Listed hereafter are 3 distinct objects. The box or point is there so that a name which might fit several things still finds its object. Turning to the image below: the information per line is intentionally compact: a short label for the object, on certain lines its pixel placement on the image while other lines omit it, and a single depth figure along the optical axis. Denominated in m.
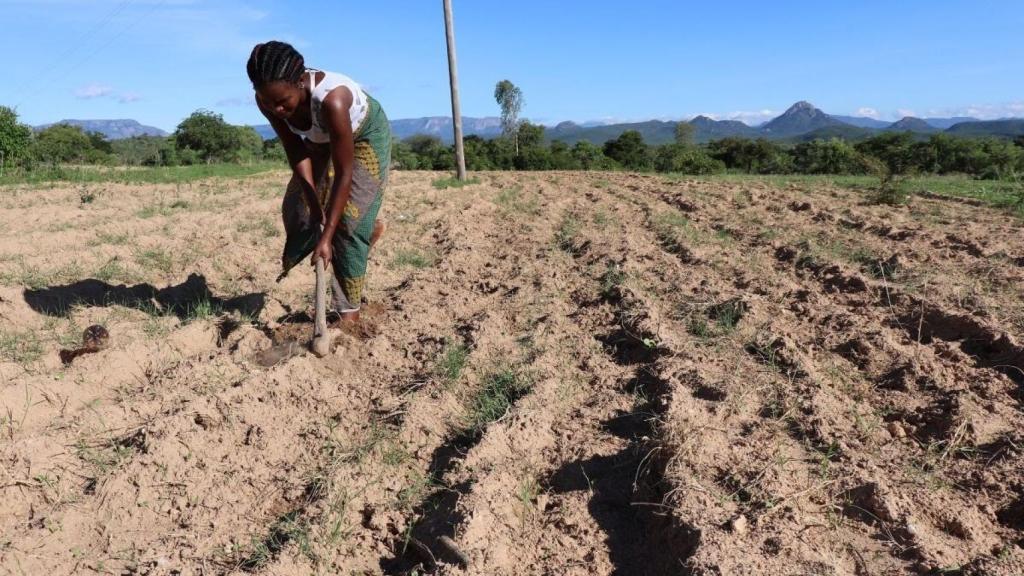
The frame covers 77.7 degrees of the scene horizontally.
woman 2.72
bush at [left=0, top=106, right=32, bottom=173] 14.02
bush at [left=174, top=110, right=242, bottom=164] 33.25
